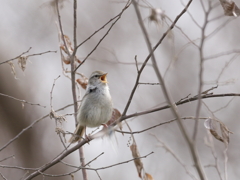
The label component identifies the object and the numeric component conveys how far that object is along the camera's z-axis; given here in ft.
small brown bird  32.78
